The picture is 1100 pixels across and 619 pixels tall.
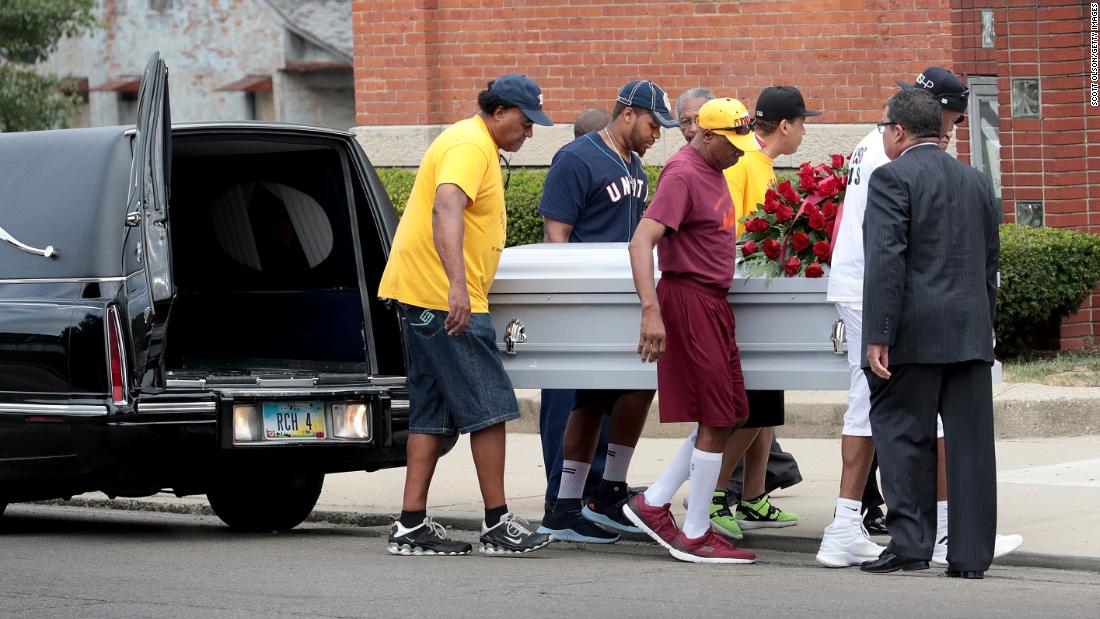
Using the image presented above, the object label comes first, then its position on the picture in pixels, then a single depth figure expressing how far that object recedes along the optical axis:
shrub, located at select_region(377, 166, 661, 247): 28.30
